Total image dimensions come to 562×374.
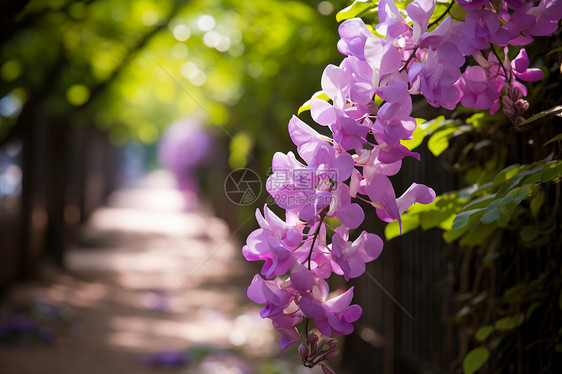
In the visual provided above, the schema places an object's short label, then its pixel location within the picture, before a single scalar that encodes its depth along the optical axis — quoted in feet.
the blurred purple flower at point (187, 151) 58.50
